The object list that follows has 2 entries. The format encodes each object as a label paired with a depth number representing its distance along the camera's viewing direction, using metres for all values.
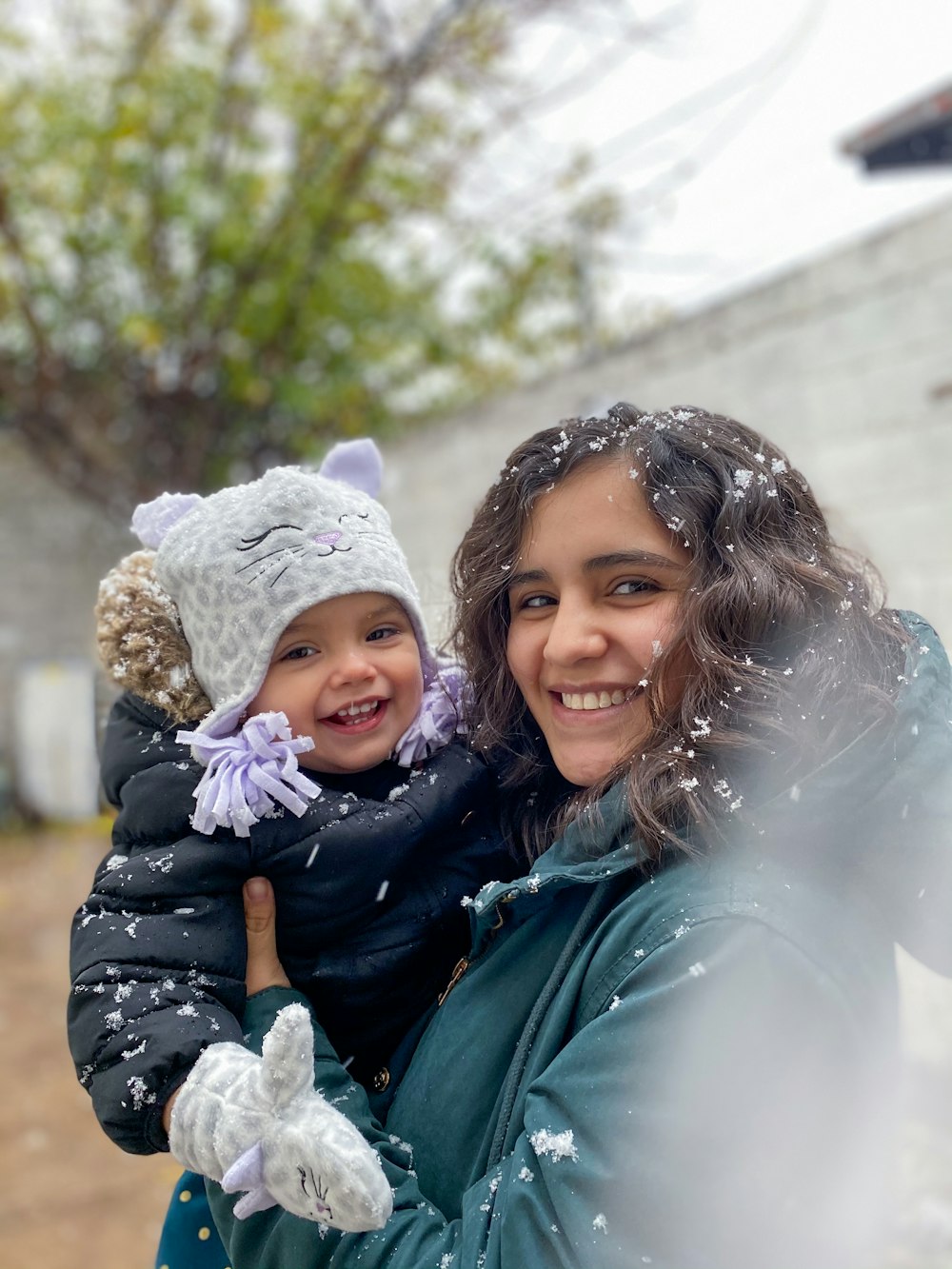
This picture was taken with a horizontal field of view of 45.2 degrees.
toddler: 1.24
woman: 1.01
